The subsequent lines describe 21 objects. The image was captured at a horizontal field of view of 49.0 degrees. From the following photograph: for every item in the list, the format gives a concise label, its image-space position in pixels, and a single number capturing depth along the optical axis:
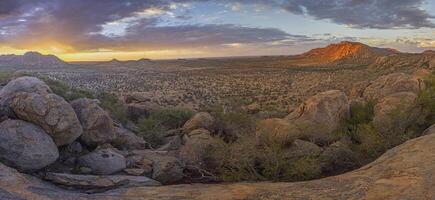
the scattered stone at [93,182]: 12.13
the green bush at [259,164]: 13.39
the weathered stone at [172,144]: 18.79
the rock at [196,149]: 15.59
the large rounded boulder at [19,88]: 15.03
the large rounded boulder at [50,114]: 14.27
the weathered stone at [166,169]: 14.38
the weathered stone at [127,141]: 18.57
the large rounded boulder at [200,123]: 20.89
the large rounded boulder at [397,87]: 24.31
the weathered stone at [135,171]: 14.39
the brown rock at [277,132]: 15.89
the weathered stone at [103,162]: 14.52
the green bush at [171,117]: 26.12
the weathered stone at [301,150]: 15.00
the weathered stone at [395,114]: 16.16
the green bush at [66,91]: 24.06
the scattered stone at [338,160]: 14.44
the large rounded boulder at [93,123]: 16.84
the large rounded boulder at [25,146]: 12.77
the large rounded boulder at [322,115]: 18.00
